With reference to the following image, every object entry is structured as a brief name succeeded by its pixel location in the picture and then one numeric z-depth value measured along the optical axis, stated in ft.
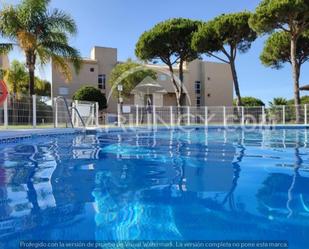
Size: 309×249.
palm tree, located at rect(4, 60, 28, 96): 54.54
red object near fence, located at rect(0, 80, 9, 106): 23.17
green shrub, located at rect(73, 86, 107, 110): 60.90
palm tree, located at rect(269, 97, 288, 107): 65.45
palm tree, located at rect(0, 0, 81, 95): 33.76
